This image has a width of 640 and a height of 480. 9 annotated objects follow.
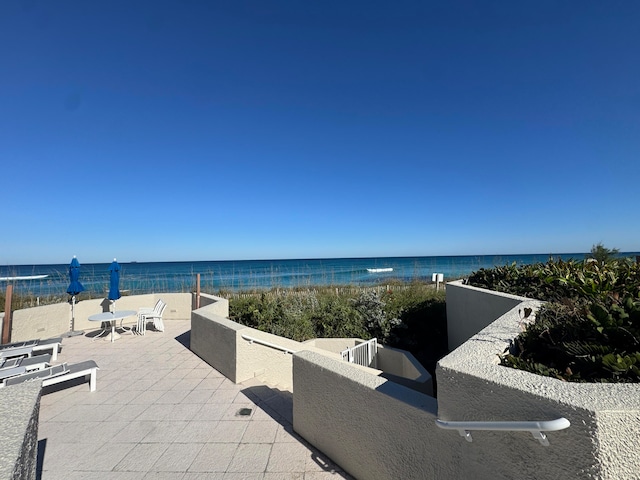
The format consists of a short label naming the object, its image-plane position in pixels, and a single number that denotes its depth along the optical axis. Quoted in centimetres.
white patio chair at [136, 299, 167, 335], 682
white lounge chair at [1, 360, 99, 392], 340
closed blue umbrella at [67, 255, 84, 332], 642
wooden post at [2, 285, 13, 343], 534
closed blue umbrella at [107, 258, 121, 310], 668
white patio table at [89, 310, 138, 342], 597
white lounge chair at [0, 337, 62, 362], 444
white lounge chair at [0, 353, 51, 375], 373
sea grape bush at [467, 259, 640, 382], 156
